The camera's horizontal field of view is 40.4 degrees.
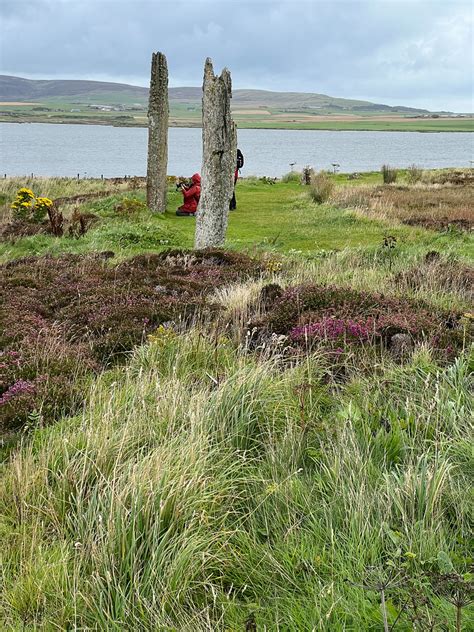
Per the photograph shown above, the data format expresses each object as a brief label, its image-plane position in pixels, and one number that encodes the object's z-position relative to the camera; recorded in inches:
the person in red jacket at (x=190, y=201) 777.6
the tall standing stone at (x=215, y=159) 527.8
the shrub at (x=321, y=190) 886.1
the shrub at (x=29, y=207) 690.2
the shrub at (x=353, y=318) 236.5
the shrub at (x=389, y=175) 1238.3
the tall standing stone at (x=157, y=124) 740.0
